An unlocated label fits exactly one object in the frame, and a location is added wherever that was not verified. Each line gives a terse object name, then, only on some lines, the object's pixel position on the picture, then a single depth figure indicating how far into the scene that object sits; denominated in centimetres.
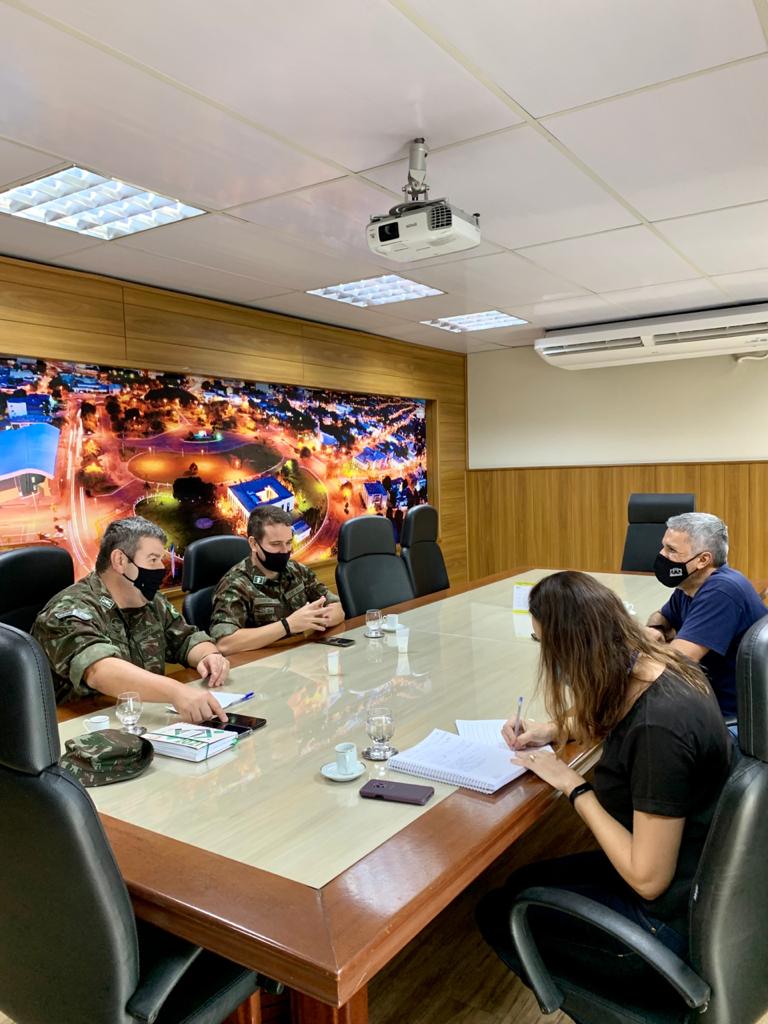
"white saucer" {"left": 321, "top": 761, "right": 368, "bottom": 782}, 166
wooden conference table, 114
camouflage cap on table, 170
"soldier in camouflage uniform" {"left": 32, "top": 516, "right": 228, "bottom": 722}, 209
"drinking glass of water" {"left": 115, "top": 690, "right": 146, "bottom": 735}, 197
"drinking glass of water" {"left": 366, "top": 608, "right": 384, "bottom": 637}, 311
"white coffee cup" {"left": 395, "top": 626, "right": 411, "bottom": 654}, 287
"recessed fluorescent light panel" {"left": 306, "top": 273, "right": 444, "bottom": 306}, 459
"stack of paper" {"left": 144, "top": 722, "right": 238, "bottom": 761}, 182
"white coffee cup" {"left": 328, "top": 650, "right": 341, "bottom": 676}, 255
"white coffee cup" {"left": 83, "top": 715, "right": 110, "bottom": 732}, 204
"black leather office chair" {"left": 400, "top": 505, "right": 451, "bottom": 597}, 454
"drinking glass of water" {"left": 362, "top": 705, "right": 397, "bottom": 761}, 180
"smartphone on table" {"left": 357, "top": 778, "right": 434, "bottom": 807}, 156
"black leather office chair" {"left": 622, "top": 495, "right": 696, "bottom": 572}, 488
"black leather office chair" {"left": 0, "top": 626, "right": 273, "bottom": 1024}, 108
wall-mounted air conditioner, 535
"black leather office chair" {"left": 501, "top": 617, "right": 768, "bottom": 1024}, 117
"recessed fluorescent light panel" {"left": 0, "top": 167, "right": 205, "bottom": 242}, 289
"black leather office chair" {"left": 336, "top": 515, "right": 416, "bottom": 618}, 374
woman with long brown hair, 133
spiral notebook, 164
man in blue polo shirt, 240
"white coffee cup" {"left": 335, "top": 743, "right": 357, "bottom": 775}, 168
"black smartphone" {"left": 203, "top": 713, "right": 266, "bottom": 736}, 197
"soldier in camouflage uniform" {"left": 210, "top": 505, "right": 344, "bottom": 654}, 292
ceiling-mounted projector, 254
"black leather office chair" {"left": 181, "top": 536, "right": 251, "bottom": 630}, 333
